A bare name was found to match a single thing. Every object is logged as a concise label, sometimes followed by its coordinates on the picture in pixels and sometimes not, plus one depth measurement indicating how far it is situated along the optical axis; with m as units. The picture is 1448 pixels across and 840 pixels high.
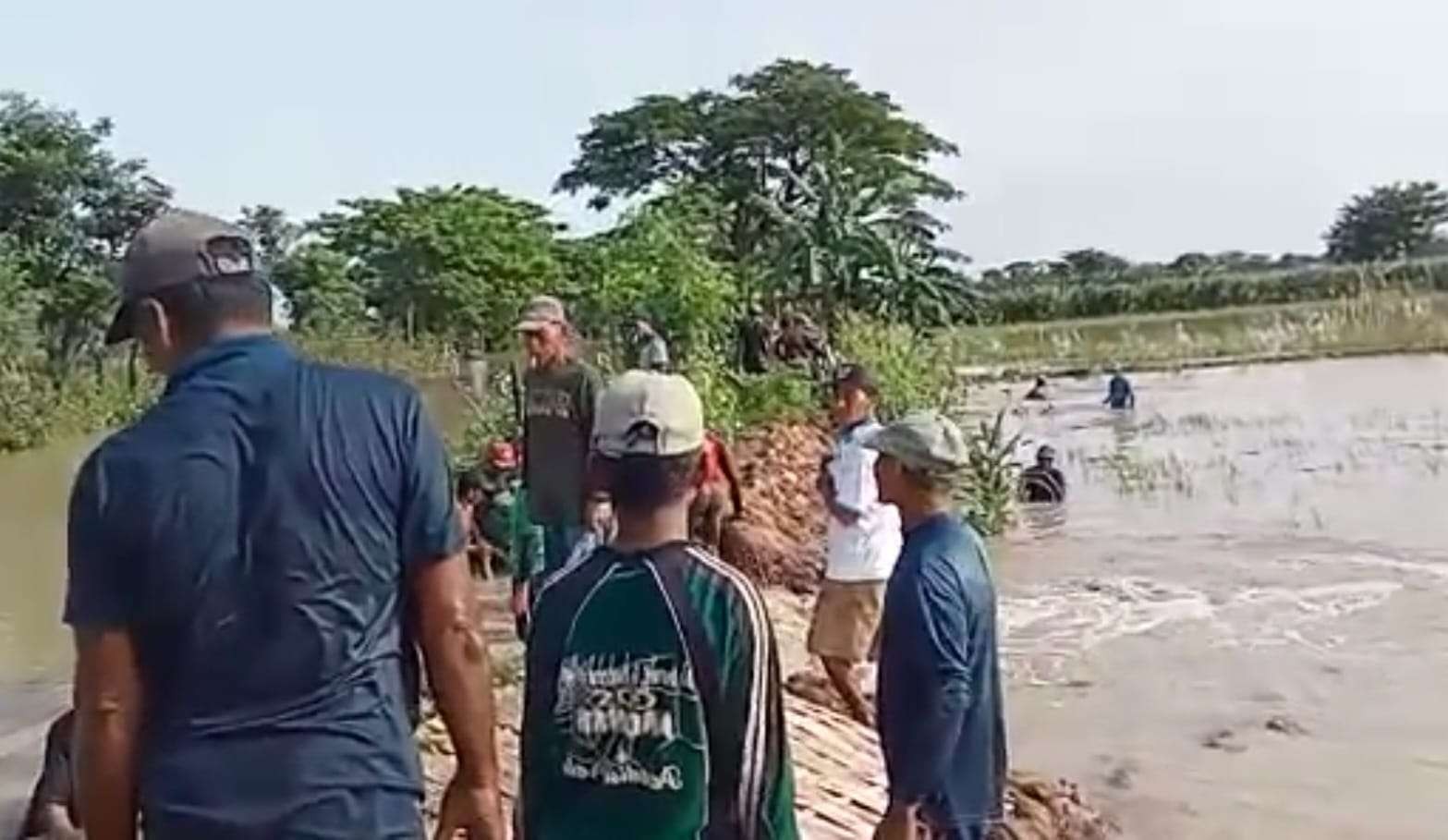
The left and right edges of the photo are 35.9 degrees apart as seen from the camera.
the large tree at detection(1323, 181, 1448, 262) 78.19
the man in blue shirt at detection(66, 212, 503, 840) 3.15
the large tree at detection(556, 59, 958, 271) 48.28
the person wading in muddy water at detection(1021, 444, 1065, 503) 21.16
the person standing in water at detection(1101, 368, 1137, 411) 33.81
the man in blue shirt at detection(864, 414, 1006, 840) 4.15
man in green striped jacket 3.22
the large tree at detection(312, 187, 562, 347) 41.47
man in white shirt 8.36
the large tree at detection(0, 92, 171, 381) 42.50
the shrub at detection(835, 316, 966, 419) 18.64
